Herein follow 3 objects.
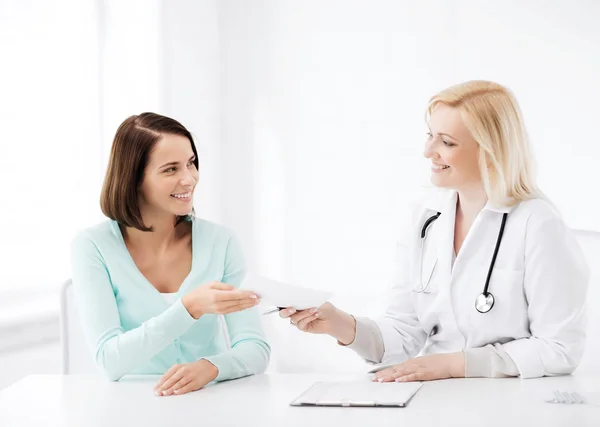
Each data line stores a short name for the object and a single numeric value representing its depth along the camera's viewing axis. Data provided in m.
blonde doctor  3.10
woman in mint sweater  3.22
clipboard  2.85
